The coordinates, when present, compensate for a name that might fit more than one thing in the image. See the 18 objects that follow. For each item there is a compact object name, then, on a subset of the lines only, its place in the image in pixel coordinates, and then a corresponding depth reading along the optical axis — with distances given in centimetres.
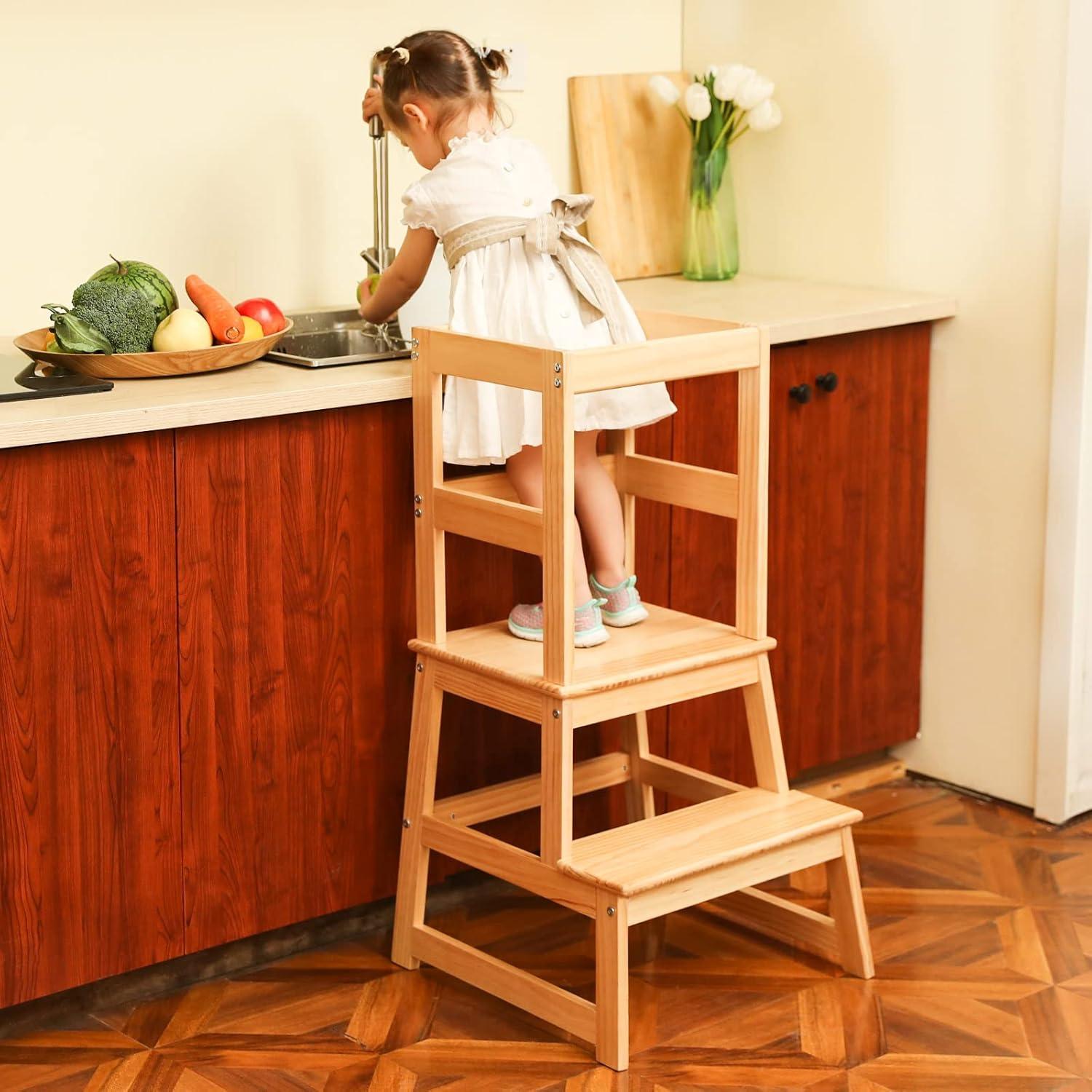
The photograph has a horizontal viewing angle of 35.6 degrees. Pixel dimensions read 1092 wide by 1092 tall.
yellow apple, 225
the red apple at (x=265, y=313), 242
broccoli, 223
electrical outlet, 301
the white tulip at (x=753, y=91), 301
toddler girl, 225
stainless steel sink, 261
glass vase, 314
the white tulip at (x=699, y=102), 306
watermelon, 229
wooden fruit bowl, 221
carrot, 230
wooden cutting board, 313
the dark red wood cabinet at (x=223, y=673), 206
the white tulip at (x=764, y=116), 303
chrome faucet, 268
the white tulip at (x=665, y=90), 308
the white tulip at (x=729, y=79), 302
